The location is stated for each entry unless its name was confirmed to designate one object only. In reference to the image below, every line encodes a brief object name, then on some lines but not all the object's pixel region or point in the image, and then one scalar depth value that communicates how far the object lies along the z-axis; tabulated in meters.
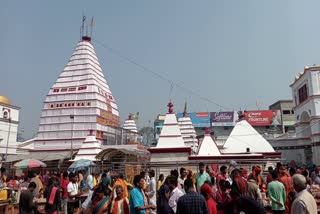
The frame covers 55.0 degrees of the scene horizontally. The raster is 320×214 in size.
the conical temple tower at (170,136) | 16.88
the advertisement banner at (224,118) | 67.44
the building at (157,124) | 73.62
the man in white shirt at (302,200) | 3.78
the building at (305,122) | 30.52
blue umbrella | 17.77
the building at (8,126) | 31.76
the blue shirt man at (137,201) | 5.55
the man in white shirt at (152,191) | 8.82
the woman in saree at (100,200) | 5.08
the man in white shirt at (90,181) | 11.79
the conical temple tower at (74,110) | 28.98
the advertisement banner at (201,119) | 68.38
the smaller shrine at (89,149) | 23.20
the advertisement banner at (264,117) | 63.53
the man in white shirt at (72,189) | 10.32
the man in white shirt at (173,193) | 5.94
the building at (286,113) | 63.34
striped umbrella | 18.51
